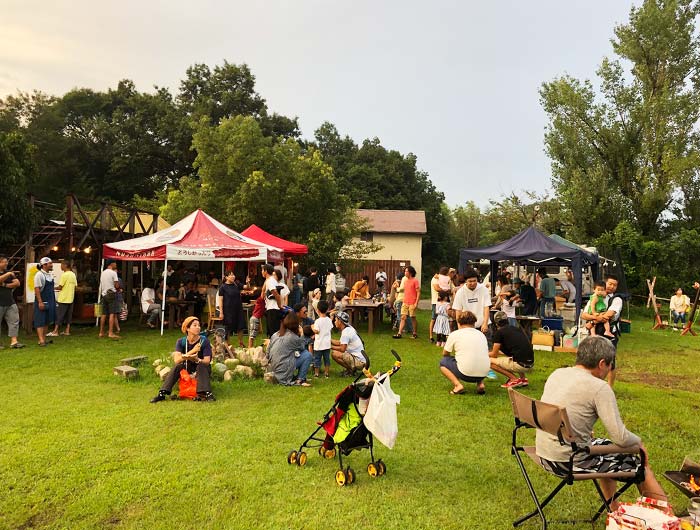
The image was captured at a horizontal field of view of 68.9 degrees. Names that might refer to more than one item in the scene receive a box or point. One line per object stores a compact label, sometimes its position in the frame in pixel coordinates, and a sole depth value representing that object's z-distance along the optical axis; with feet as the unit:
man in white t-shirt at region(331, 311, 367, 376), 25.67
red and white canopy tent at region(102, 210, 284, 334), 38.58
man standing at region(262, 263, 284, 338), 31.17
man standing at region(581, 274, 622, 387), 23.72
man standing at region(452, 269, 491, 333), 28.86
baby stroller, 13.55
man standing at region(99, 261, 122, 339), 37.83
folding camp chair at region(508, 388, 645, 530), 10.19
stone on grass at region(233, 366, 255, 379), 25.08
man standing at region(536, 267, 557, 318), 45.57
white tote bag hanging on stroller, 12.61
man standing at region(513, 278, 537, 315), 43.57
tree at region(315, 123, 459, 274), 131.64
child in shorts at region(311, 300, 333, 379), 25.46
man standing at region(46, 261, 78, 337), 36.22
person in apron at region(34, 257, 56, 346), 33.24
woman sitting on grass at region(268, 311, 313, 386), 24.00
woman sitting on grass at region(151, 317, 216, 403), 21.09
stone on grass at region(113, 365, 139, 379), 24.47
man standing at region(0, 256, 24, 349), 30.78
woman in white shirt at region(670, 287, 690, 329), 53.83
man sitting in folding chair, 10.30
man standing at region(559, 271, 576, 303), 52.68
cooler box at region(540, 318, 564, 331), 39.52
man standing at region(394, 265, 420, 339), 40.09
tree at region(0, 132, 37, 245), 39.34
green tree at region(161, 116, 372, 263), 60.03
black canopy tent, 38.88
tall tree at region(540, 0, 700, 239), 78.23
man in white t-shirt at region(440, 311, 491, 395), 21.90
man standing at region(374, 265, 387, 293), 76.09
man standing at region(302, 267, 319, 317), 43.16
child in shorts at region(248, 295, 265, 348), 33.55
